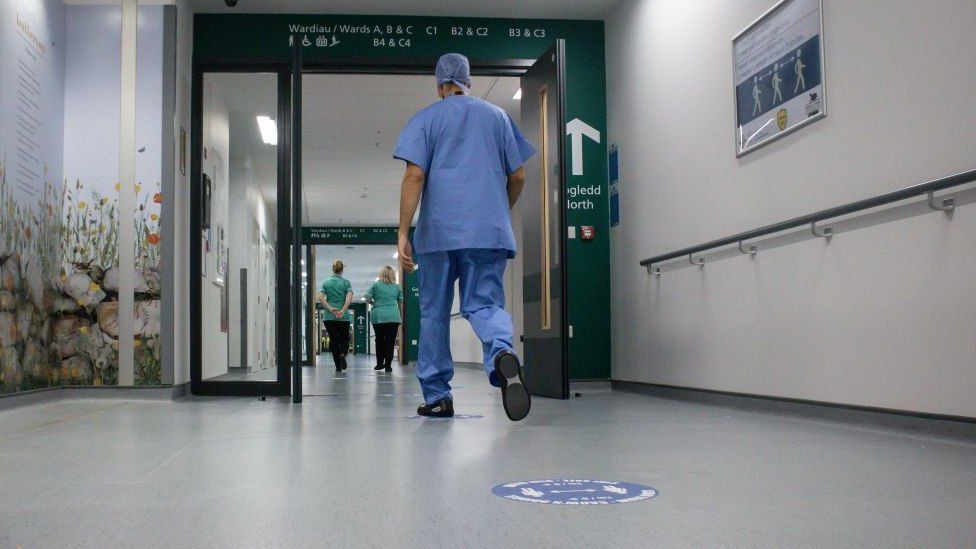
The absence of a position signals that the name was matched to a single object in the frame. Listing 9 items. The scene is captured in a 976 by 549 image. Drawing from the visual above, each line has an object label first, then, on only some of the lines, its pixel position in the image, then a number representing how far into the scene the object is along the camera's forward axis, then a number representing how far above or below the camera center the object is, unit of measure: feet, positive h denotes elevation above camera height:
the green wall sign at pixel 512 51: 18.54 +5.98
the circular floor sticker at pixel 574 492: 5.21 -1.17
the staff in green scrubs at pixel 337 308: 34.09 +0.32
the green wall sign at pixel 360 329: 139.33 -2.22
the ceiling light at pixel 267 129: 26.22 +6.08
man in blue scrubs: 11.00 +1.24
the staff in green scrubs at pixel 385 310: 33.71 +0.21
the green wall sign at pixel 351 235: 50.98 +5.00
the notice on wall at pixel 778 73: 11.02 +3.37
